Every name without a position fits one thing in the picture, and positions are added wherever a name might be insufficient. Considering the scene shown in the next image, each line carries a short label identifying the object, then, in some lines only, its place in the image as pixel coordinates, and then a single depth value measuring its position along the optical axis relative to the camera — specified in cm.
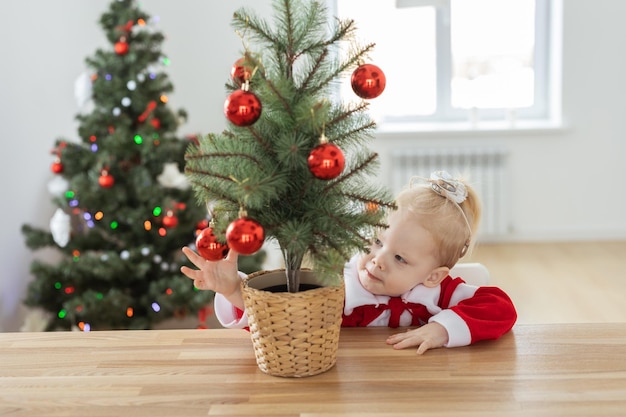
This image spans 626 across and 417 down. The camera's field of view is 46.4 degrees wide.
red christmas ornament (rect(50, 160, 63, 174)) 325
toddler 148
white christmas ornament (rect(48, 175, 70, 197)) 329
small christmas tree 109
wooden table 105
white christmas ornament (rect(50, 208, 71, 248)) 318
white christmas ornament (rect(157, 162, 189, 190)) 328
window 559
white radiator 543
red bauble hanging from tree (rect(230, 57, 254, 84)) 111
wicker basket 113
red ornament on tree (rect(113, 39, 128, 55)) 328
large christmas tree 320
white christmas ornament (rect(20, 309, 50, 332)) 323
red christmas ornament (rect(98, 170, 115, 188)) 319
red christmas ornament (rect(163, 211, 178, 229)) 322
